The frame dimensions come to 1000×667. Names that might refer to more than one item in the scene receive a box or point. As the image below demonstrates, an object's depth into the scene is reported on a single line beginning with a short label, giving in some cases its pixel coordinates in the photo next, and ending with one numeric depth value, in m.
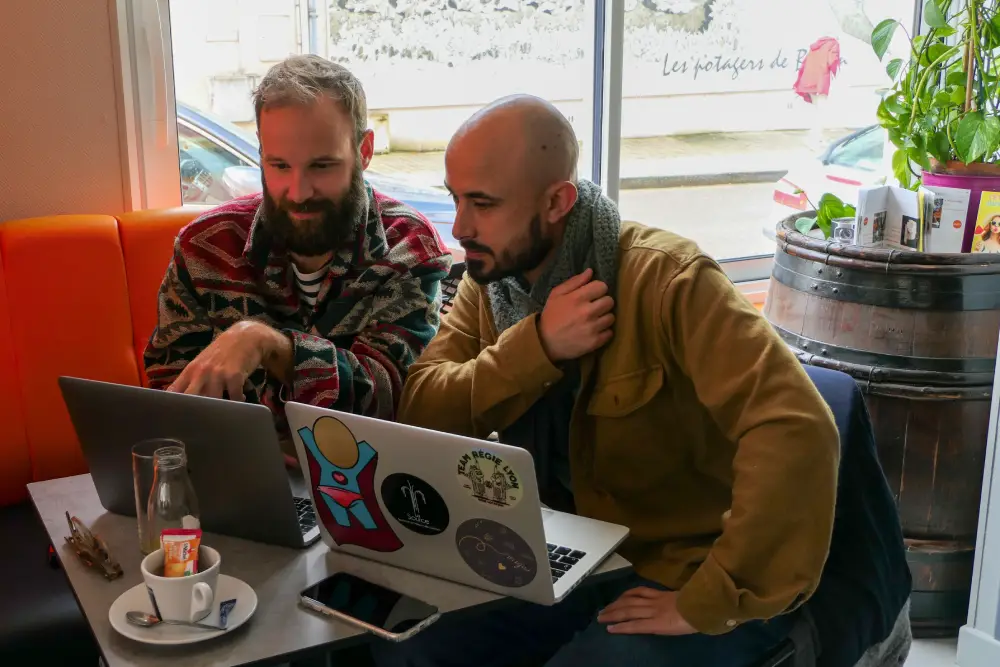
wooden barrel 2.26
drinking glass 1.27
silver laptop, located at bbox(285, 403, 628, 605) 1.11
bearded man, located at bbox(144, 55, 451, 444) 1.64
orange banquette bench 1.99
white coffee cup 1.11
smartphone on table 1.12
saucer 1.09
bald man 1.30
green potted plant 2.49
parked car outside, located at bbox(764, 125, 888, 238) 3.32
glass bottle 1.25
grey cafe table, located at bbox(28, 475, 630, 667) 1.08
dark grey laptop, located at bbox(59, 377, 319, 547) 1.25
